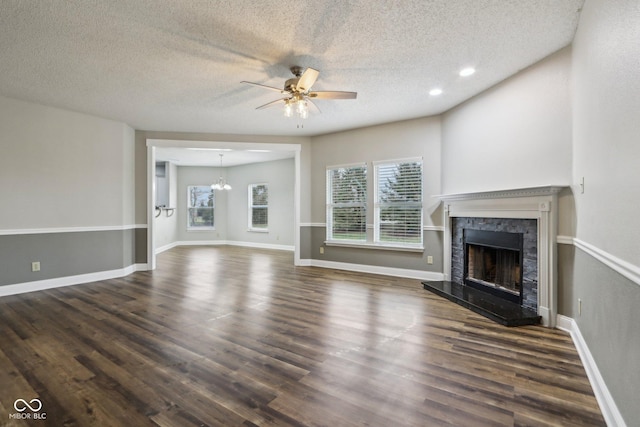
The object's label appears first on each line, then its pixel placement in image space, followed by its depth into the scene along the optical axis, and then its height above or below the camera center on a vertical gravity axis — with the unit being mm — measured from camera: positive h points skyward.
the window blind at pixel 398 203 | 5129 +127
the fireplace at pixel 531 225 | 3006 -178
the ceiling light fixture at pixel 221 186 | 8977 +730
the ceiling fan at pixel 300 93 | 3123 +1256
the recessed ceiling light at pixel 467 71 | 3344 +1561
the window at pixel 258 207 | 9492 +108
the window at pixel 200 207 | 10109 +120
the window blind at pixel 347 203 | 5711 +145
